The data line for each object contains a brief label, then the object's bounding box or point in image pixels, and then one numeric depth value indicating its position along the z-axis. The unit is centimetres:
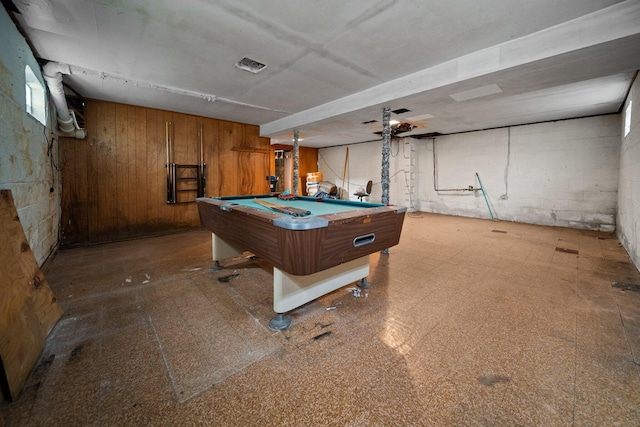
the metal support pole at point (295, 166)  577
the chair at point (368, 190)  822
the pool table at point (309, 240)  156
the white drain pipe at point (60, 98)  292
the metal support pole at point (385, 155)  388
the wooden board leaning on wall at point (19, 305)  120
